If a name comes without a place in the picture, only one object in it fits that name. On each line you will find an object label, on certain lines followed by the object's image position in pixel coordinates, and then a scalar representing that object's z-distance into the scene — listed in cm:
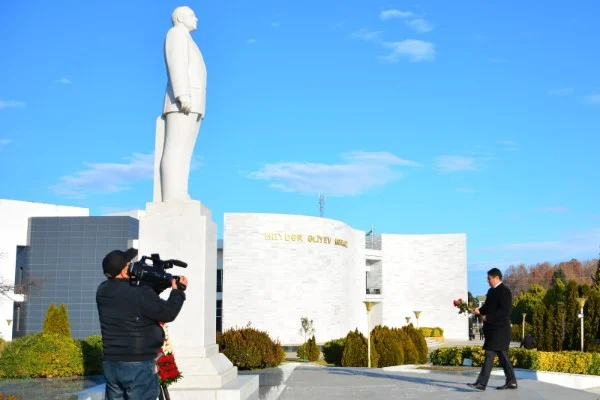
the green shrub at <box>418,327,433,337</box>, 5305
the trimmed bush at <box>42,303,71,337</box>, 2739
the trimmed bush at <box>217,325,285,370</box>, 1320
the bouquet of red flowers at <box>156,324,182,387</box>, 594
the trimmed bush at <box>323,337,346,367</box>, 2248
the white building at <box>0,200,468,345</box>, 3903
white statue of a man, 869
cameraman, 452
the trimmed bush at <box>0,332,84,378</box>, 1075
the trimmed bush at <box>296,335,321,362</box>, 2502
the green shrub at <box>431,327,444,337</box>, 5369
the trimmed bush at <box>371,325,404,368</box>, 2067
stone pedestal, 792
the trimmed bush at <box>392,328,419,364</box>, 2192
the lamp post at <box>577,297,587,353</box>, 2010
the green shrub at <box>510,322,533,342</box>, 4805
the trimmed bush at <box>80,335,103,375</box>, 1120
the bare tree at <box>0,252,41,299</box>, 3675
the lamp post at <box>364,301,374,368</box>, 1849
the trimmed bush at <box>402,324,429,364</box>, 2276
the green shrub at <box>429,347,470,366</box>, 1683
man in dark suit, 872
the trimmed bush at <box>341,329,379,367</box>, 1989
